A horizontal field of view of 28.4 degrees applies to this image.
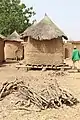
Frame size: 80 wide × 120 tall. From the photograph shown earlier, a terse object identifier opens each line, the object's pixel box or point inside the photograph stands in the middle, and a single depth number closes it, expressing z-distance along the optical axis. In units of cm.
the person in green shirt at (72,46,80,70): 894
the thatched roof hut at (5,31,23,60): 1427
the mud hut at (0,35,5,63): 1279
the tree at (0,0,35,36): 1781
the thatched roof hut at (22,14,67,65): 884
